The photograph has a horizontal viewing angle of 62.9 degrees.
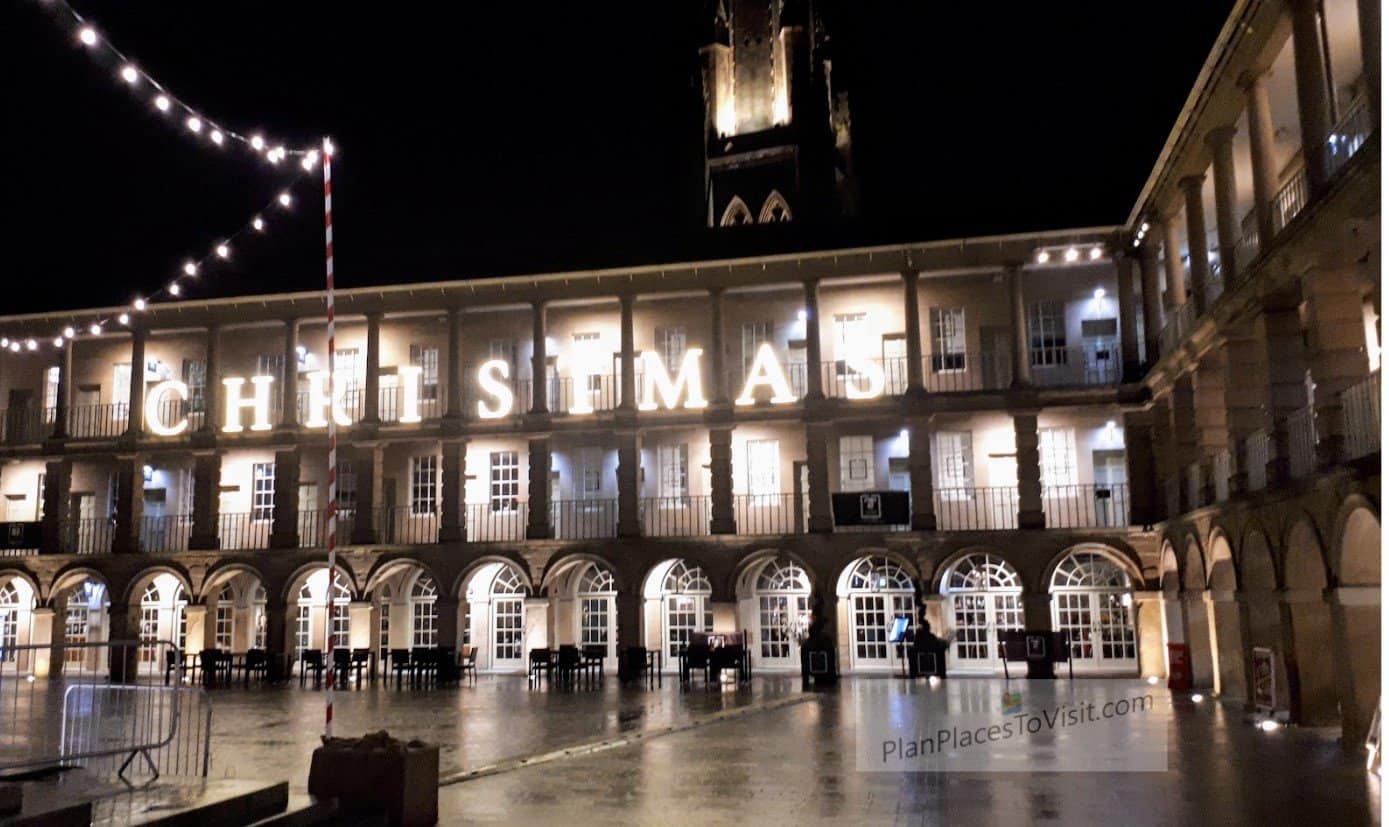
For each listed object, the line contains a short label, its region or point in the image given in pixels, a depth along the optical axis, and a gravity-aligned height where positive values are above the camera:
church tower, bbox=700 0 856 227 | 43.56 +17.40
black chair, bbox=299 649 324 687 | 25.91 -2.06
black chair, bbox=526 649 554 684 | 24.27 -2.10
